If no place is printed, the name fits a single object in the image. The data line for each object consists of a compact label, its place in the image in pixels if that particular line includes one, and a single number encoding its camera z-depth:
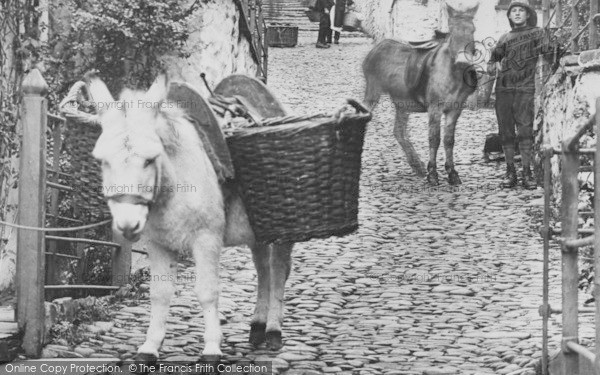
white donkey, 6.93
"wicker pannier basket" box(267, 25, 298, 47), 34.47
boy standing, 15.66
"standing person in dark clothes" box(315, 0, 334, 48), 34.00
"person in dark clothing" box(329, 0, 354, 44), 37.69
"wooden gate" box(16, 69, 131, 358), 8.19
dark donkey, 16.38
